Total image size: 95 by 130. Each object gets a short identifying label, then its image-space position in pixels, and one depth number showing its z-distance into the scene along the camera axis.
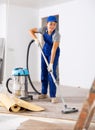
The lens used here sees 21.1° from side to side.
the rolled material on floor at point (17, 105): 3.26
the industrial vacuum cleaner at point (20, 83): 4.05
